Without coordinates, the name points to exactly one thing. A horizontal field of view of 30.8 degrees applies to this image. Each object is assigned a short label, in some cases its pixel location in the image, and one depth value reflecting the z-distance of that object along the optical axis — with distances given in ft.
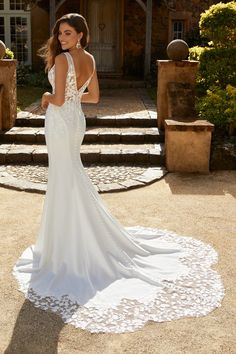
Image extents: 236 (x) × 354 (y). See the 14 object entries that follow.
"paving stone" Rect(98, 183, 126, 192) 20.07
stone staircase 24.25
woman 10.77
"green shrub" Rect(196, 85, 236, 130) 26.09
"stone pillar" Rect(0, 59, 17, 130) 26.93
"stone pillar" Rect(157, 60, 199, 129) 26.91
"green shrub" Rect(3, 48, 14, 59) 33.95
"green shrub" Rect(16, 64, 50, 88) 46.21
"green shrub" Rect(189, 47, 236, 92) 28.50
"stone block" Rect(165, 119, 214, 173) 22.77
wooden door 51.98
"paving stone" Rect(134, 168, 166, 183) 21.54
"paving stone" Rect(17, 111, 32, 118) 29.58
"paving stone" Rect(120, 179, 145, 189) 20.54
